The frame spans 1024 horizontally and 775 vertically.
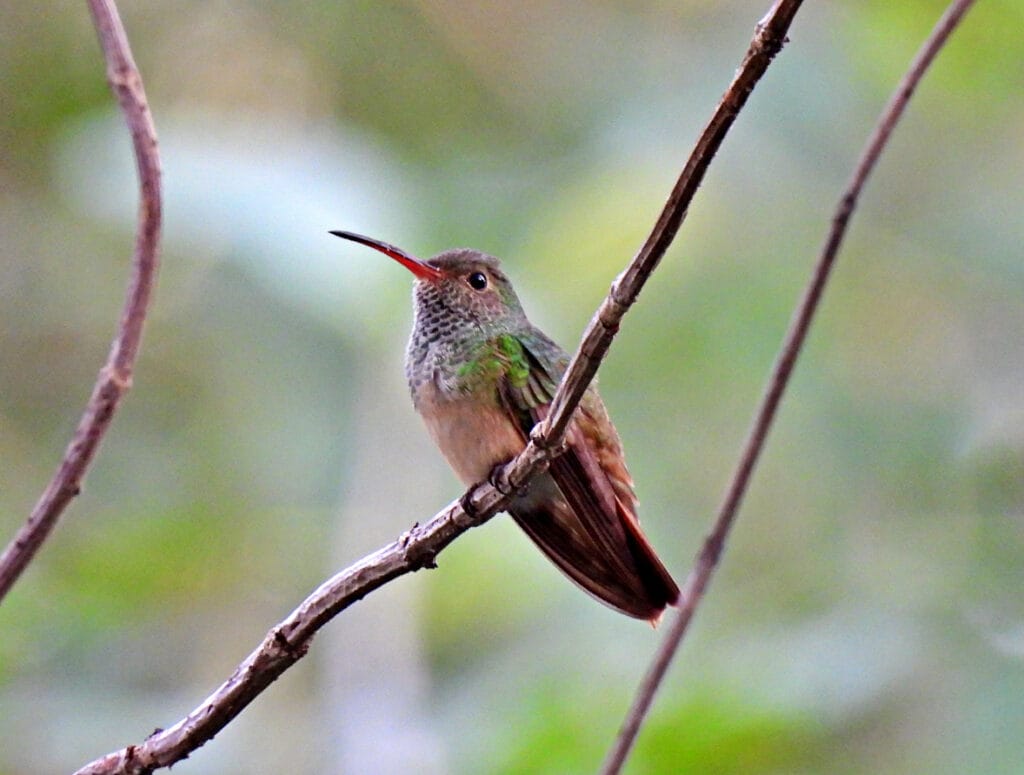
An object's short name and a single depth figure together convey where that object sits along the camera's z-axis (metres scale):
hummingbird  6.11
